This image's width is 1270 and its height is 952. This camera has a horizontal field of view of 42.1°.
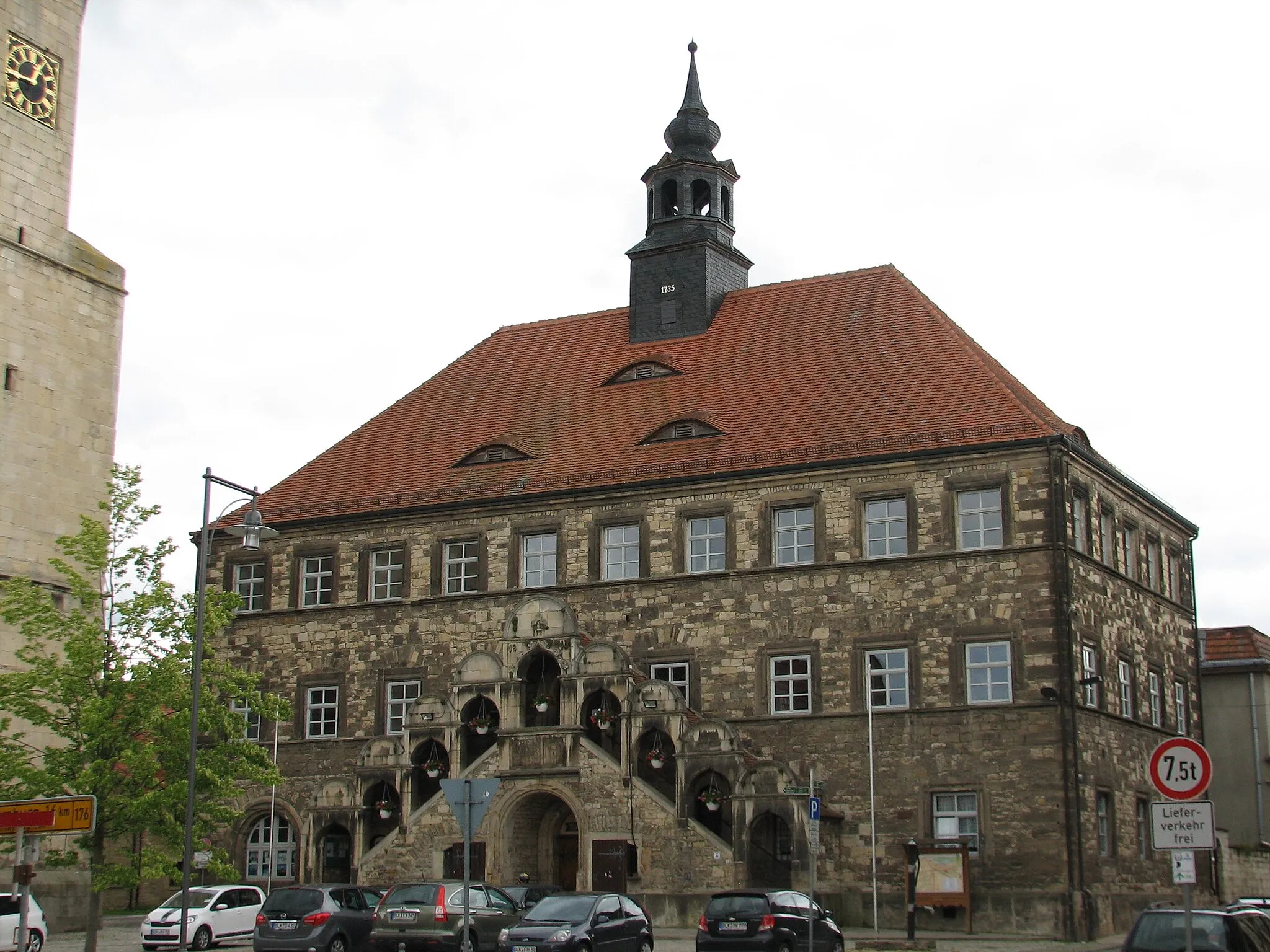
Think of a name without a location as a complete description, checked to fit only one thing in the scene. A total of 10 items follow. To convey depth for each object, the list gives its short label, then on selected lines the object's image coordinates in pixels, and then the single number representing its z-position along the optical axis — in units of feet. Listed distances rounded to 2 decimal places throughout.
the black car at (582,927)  74.54
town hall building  108.88
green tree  87.86
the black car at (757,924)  78.59
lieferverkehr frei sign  43.91
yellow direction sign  66.59
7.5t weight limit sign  42.96
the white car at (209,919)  94.53
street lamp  80.79
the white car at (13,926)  89.92
